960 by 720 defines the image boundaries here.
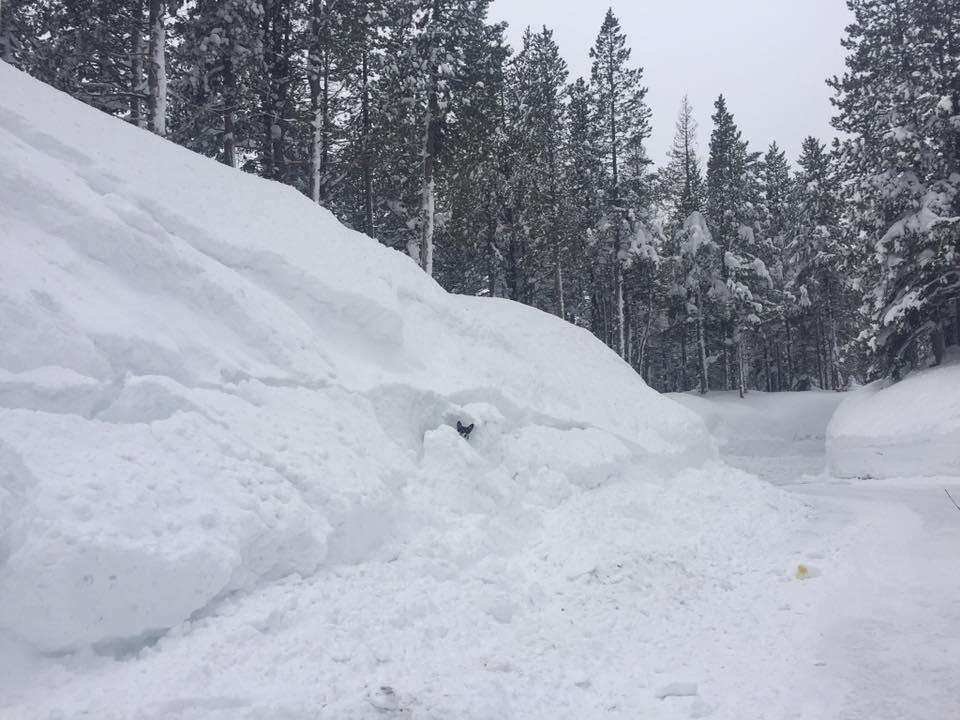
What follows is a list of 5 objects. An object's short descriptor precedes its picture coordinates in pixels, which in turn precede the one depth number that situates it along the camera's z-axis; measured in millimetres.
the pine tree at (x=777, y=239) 37344
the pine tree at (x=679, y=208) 33969
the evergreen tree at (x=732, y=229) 32875
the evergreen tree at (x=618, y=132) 28172
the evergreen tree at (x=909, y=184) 19766
